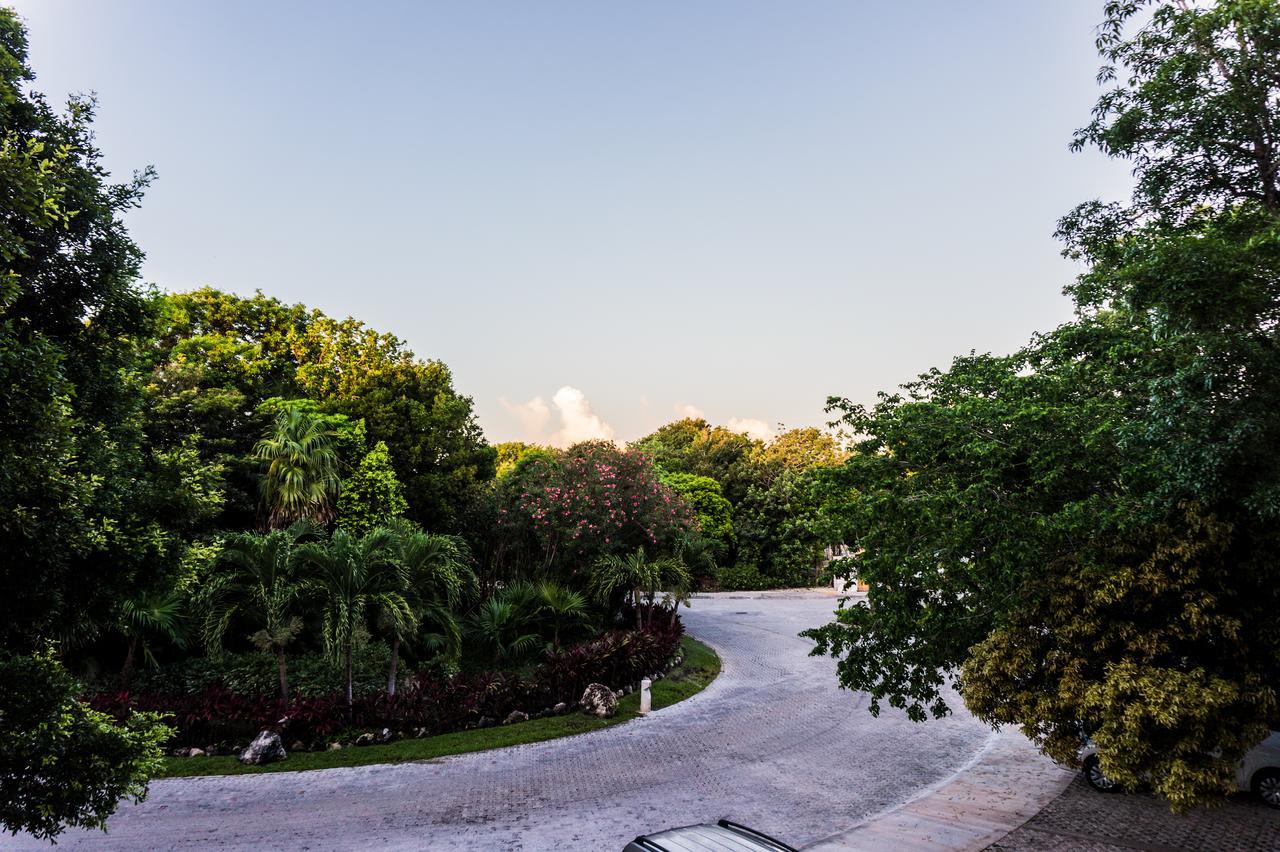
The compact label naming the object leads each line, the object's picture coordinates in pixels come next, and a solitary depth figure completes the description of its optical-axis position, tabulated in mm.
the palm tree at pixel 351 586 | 12984
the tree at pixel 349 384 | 24219
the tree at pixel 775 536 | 40062
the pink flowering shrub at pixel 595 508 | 20891
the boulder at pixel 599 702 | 14023
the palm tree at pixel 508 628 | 18281
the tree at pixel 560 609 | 18656
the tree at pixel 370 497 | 20391
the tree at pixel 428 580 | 14359
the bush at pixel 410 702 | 11805
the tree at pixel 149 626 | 14227
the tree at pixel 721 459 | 43906
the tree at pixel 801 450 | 43531
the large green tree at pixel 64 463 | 5051
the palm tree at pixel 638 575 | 19750
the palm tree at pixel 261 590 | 13547
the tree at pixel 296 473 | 18906
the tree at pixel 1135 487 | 6133
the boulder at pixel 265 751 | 11008
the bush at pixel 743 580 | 39969
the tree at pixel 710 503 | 40469
